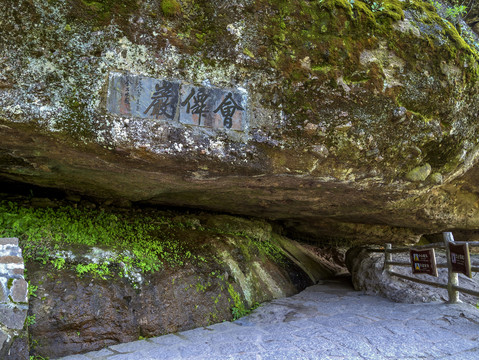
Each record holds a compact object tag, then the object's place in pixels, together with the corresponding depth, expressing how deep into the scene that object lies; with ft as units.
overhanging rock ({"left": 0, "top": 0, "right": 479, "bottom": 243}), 13.10
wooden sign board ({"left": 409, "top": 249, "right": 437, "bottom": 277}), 19.22
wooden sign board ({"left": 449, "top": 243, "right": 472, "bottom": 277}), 17.08
